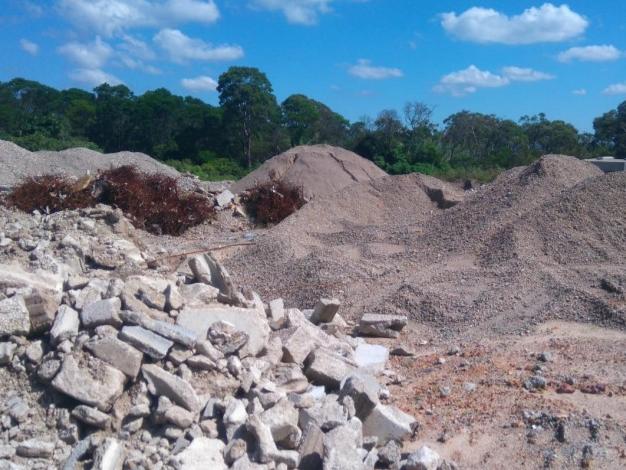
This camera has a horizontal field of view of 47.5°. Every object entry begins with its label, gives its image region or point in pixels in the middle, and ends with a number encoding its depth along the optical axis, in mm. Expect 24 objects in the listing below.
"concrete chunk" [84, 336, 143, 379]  4383
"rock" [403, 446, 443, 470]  3961
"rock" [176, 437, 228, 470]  3793
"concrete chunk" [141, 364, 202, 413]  4266
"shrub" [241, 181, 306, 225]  13320
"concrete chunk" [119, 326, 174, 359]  4492
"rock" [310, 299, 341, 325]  6770
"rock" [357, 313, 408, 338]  6879
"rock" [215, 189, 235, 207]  13565
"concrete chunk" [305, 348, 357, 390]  5031
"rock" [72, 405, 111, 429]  4141
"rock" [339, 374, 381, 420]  4441
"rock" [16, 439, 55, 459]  4008
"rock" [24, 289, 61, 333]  4758
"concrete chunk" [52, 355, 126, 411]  4203
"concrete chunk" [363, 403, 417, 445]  4445
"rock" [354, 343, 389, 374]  5620
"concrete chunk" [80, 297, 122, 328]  4688
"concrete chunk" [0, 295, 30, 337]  4613
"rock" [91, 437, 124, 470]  3740
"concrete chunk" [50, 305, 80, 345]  4586
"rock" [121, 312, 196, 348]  4633
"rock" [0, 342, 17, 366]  4498
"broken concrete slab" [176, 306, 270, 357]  5055
